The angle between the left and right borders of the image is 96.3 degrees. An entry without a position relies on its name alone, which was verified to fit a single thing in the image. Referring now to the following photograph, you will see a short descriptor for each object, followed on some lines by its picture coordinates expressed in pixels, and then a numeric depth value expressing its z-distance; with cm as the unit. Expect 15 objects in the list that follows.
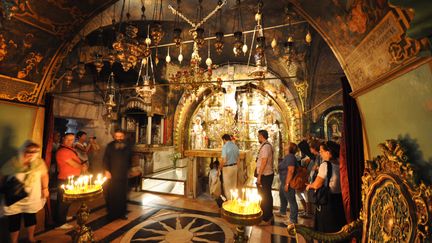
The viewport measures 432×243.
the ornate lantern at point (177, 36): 313
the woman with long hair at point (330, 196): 299
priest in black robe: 461
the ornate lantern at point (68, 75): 458
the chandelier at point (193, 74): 562
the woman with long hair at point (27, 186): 318
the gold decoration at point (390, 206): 130
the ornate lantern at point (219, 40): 313
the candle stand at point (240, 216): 253
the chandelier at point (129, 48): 338
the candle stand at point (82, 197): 323
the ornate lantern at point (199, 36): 310
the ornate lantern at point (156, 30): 328
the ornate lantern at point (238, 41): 309
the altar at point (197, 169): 631
